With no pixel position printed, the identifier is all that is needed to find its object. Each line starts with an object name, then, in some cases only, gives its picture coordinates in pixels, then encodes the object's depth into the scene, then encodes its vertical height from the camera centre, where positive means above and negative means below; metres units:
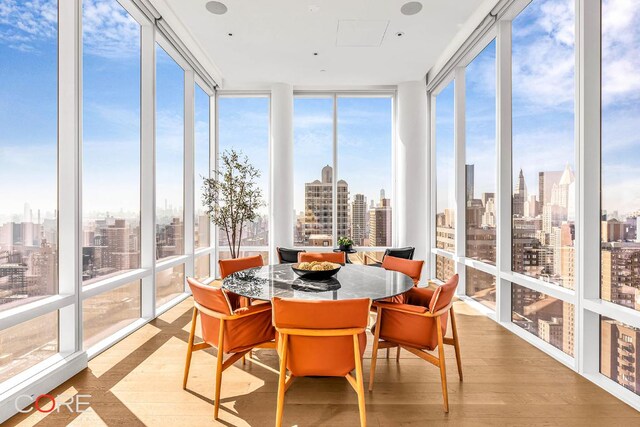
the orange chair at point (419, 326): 2.29 -0.86
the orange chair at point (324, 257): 3.92 -0.55
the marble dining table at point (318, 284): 2.35 -0.59
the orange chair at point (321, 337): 1.90 -0.77
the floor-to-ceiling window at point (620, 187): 2.41 +0.20
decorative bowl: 2.82 -0.55
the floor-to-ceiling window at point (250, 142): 6.46 +1.41
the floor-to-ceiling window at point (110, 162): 3.24 +0.55
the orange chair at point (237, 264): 3.33 -0.57
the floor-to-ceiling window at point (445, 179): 5.50 +0.60
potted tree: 5.50 +0.26
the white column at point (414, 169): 6.12 +0.81
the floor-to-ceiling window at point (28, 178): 2.40 +0.27
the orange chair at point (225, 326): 2.21 -0.82
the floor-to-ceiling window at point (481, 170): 4.32 +0.60
